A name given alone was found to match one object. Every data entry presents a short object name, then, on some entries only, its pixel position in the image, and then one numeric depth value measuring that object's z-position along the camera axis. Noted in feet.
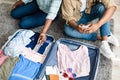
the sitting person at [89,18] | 4.71
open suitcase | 4.25
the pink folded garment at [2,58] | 4.20
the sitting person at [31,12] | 5.34
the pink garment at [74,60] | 4.35
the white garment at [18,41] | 4.31
